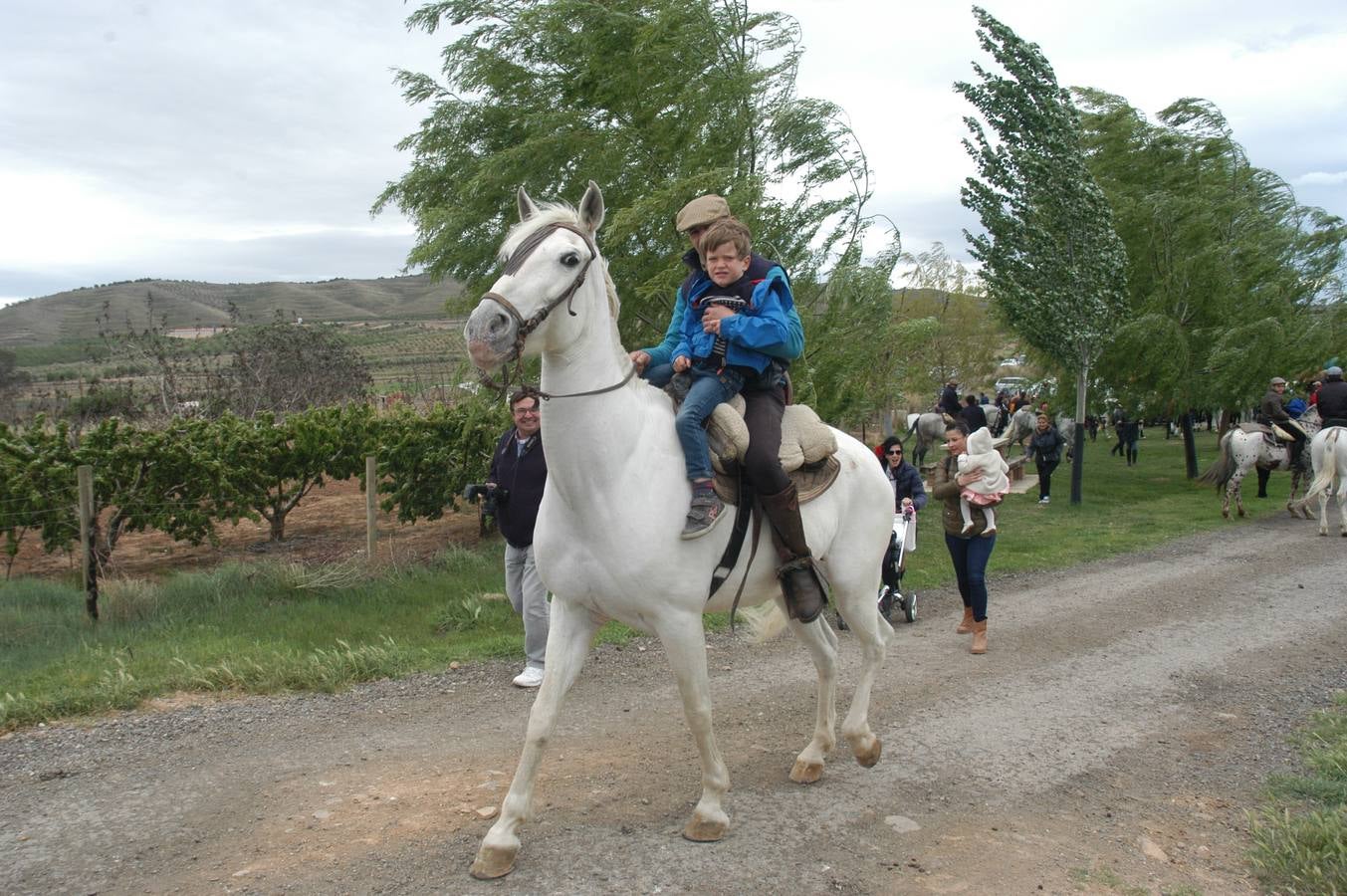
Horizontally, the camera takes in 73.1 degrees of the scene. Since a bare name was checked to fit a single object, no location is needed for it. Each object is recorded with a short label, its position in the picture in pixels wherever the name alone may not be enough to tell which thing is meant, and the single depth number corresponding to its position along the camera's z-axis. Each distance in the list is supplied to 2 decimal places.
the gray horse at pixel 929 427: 21.61
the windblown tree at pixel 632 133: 11.77
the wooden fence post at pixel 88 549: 8.35
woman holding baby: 7.92
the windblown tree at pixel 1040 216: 16.50
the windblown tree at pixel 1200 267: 19.25
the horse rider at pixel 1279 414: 16.61
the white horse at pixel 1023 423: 22.25
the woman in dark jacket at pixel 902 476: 9.09
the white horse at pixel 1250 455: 16.85
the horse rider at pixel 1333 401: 15.23
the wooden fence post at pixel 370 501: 10.13
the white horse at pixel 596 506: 3.86
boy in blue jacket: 4.20
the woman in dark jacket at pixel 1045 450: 18.73
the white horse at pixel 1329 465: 14.13
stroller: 9.02
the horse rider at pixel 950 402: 22.11
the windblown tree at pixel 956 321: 31.75
